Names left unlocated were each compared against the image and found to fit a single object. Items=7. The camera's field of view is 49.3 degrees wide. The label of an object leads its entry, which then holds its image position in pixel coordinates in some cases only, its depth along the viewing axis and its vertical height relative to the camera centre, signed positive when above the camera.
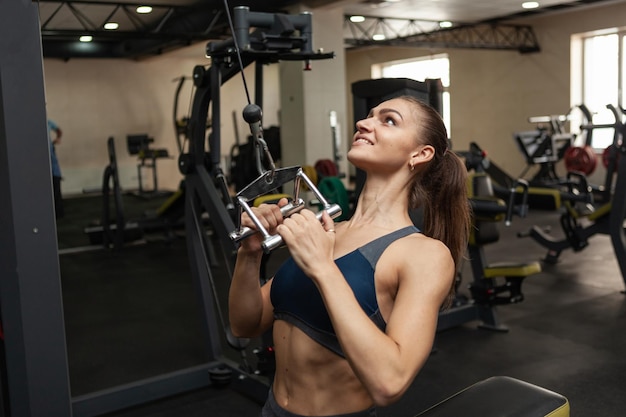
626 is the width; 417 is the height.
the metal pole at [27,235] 1.65 -0.21
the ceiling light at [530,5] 8.55 +1.57
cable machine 2.50 +0.02
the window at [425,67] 11.88 +1.18
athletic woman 0.98 -0.23
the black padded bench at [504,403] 1.22 -0.50
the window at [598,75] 9.34 +0.70
